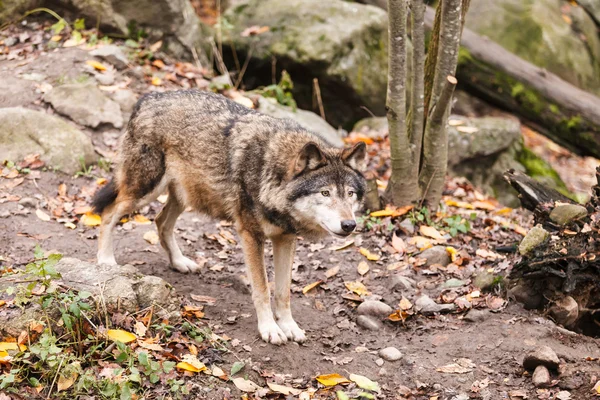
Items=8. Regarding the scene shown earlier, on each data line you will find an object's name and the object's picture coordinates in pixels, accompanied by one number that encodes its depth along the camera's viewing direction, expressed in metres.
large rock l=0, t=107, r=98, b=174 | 7.87
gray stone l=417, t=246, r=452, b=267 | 7.00
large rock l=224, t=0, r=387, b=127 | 11.05
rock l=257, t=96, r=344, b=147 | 10.06
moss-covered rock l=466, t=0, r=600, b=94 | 14.38
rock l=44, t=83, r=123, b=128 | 8.78
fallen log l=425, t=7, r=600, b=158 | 10.13
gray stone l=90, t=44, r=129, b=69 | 9.99
